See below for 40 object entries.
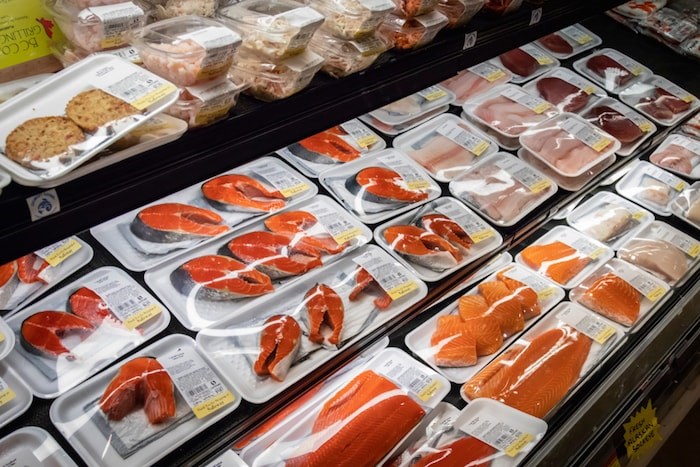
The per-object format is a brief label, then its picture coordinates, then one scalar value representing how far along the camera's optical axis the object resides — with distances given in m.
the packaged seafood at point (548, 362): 2.02
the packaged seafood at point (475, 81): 2.94
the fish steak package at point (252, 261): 1.85
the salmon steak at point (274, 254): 1.97
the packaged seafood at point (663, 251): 2.54
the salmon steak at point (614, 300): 2.36
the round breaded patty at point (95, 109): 1.17
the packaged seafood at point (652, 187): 2.84
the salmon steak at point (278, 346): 1.73
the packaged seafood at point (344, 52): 1.57
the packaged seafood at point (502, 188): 2.43
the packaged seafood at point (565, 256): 2.46
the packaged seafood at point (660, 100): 3.03
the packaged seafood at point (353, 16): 1.61
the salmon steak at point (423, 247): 2.16
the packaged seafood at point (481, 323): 2.08
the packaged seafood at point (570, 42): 3.40
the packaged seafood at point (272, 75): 1.42
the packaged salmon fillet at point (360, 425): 1.75
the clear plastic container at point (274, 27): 1.47
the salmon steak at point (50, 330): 1.62
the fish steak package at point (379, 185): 2.29
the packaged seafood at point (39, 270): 1.70
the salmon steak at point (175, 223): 1.96
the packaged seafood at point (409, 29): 1.71
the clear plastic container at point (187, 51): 1.31
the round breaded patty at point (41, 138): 1.10
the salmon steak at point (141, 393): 1.57
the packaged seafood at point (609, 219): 2.68
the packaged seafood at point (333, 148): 2.39
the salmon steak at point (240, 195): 2.13
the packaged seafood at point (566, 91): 3.01
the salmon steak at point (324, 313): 1.85
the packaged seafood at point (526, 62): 3.15
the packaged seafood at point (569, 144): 2.62
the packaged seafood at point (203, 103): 1.28
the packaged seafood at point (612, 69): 3.24
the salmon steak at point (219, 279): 1.87
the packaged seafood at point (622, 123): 2.82
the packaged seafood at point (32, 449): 1.44
